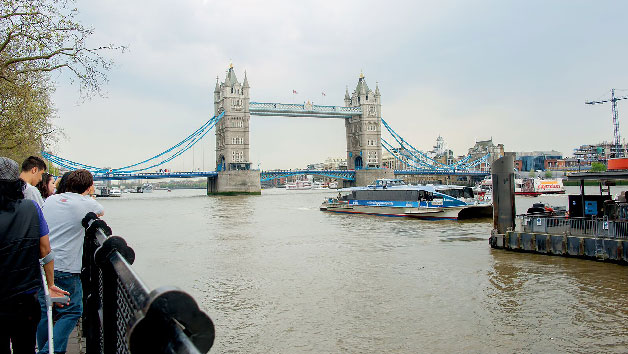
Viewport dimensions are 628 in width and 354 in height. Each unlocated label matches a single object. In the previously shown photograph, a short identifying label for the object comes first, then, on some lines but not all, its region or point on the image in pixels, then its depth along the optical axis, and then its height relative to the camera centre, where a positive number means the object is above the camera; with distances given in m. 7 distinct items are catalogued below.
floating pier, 12.66 -1.14
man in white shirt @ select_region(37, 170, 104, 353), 3.88 -0.31
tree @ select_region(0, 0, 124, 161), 9.98 +2.89
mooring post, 15.41 -0.20
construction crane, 83.09 +11.88
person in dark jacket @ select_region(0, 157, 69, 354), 2.66 -0.38
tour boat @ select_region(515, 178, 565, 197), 52.44 -0.10
